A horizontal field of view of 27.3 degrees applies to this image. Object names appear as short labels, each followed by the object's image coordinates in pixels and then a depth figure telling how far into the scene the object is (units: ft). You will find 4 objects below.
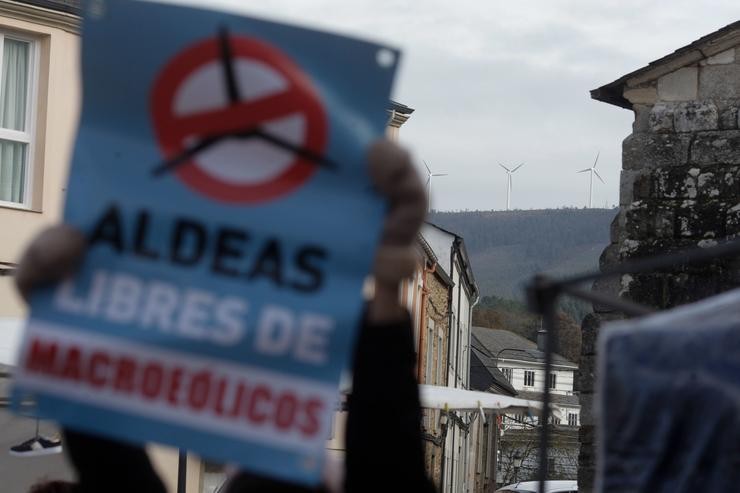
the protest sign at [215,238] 8.32
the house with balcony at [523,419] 222.28
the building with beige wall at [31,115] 59.52
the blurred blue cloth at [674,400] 11.25
